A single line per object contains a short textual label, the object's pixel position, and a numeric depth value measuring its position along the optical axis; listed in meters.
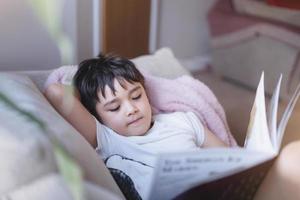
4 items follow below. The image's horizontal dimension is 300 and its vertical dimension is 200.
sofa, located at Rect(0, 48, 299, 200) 0.57
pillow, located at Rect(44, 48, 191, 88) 1.29
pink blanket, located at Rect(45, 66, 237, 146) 1.15
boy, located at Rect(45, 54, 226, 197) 0.97
